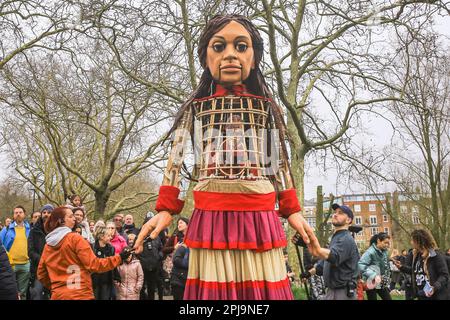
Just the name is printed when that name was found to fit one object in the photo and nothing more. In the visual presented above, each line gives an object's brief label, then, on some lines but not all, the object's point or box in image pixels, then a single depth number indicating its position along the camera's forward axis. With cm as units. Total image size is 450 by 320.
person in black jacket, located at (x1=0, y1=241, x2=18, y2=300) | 331
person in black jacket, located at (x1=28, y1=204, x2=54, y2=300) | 543
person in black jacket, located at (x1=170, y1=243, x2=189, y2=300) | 577
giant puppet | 296
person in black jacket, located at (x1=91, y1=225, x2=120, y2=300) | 538
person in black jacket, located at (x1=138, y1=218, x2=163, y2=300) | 638
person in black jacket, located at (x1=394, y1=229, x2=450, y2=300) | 499
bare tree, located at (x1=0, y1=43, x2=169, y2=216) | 1144
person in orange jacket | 358
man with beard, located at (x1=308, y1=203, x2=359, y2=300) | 412
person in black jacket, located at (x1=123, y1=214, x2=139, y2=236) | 719
